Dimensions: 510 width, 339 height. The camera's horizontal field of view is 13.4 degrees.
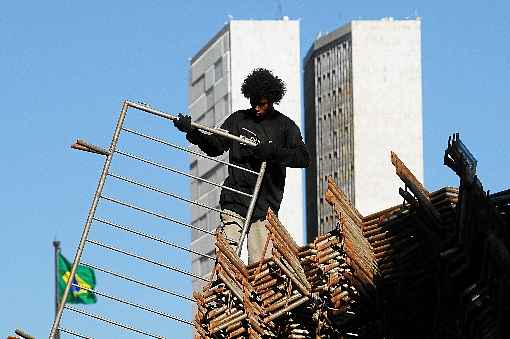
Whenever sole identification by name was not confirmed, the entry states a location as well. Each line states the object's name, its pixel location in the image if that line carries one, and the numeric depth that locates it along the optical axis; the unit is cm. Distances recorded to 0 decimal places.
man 1617
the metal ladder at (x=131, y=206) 1487
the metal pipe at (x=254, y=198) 1586
